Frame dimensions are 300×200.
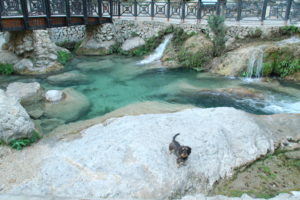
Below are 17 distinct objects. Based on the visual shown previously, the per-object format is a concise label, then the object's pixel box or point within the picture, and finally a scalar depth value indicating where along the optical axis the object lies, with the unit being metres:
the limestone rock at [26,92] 11.78
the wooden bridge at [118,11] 14.20
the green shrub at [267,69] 14.23
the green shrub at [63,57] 17.56
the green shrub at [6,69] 15.32
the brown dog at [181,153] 6.39
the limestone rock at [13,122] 7.88
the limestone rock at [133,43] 19.46
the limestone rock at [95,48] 20.06
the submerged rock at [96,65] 16.92
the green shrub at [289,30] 14.36
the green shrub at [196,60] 16.08
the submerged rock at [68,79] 14.43
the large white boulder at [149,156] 6.04
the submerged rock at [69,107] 10.62
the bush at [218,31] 15.26
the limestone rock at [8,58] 15.84
